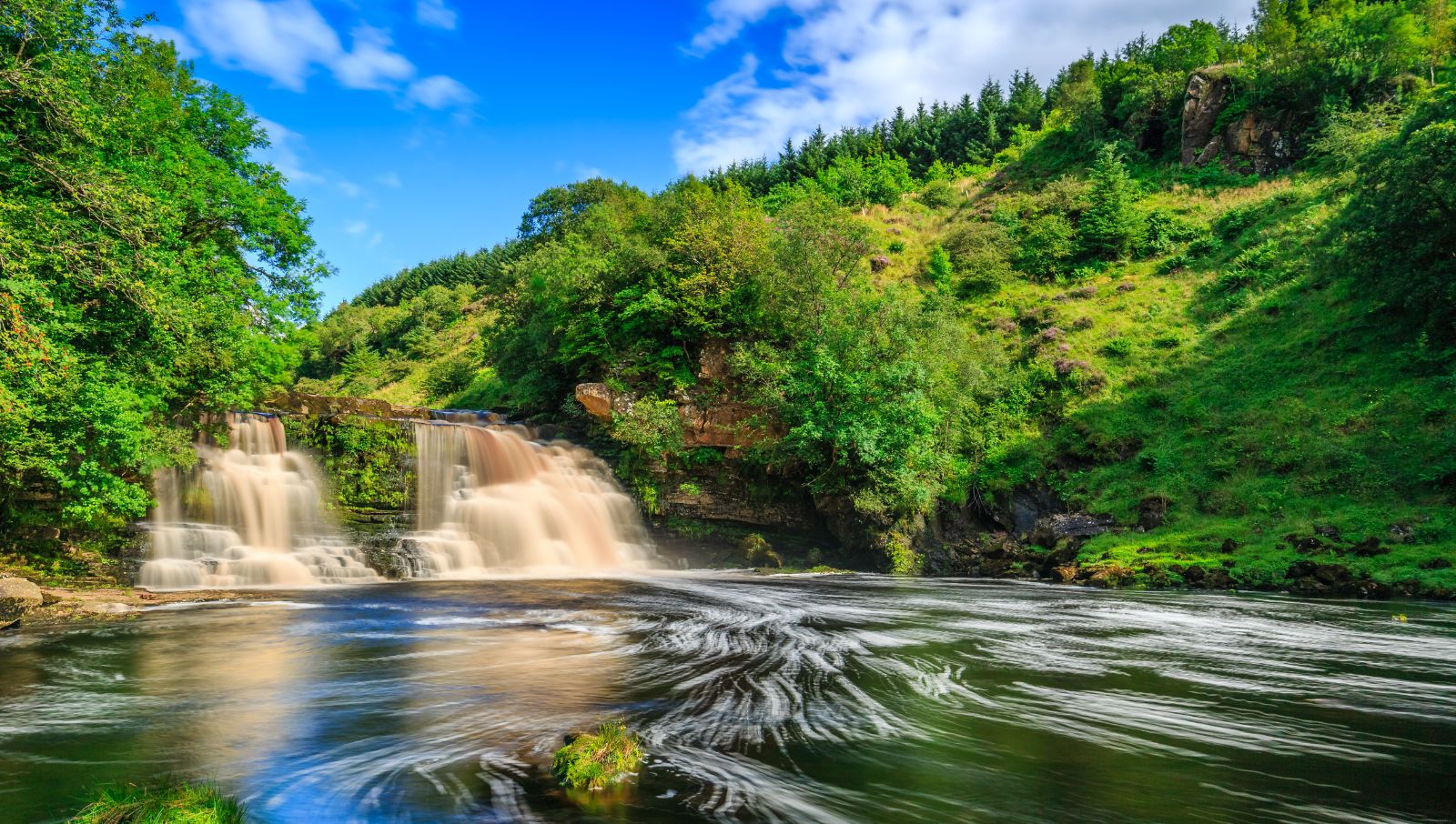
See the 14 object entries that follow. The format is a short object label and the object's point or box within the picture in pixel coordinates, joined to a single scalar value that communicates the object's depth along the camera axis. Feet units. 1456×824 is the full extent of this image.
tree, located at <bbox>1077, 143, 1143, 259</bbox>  155.02
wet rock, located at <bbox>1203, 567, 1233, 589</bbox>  63.93
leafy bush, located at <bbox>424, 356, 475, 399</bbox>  190.70
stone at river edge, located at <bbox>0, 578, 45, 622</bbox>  39.83
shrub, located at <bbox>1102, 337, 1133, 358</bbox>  121.29
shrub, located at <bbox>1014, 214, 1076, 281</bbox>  157.89
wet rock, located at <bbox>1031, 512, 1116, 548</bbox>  89.15
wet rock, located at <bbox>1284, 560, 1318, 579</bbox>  59.82
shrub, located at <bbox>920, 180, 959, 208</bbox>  217.77
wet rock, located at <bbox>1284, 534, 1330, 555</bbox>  65.31
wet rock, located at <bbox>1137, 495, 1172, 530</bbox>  86.28
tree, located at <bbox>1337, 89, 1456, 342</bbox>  77.56
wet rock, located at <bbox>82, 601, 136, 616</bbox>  44.01
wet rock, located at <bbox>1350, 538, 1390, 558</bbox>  61.21
